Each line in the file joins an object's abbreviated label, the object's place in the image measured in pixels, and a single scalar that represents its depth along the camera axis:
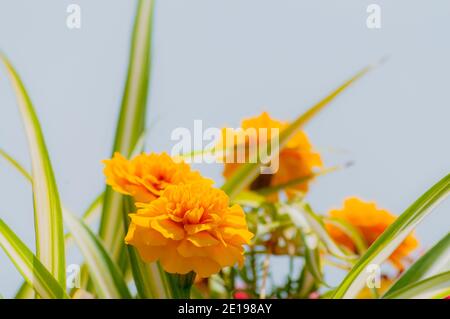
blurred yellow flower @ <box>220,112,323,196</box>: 0.76
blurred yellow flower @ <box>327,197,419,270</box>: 0.72
